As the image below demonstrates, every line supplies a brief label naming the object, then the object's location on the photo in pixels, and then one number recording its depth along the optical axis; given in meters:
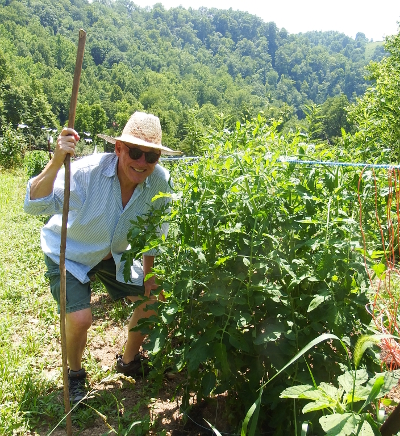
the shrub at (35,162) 13.76
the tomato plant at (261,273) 1.76
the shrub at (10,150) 17.36
